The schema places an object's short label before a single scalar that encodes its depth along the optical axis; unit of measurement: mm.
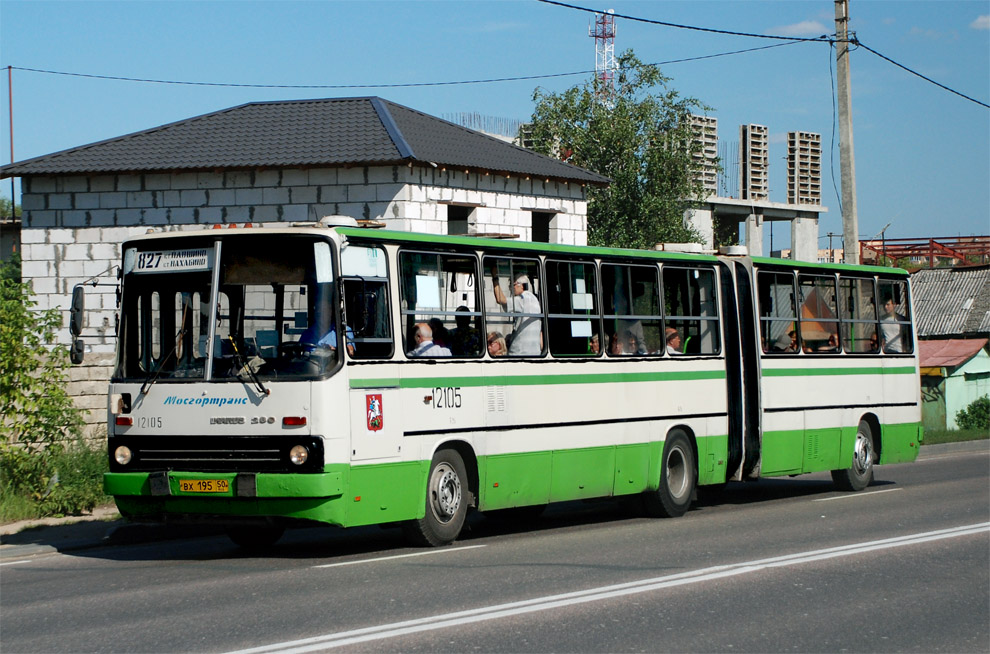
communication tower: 90062
